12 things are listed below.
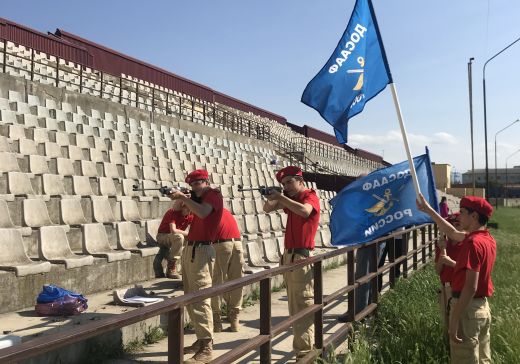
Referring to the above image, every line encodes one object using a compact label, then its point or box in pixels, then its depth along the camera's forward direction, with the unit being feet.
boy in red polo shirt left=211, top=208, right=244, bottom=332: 18.52
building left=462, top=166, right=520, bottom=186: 442.50
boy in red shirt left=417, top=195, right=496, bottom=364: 11.68
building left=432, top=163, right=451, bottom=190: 175.11
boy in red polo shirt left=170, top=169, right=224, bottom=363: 15.71
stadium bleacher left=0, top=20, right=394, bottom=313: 18.88
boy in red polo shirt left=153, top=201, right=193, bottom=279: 22.47
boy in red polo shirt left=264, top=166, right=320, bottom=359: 14.44
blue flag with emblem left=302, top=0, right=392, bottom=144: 15.57
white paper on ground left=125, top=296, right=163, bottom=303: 16.97
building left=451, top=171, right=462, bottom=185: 420.77
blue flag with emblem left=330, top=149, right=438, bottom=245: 16.63
